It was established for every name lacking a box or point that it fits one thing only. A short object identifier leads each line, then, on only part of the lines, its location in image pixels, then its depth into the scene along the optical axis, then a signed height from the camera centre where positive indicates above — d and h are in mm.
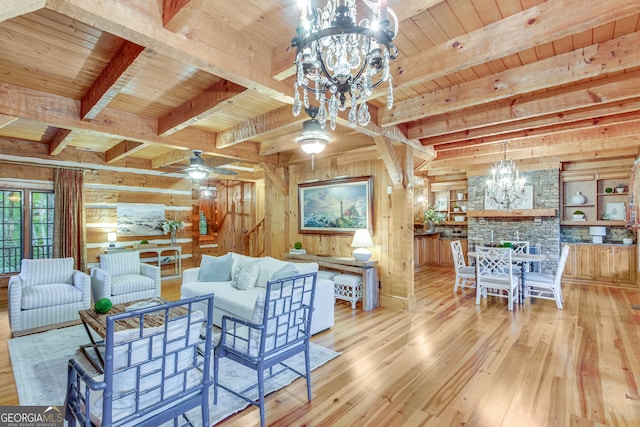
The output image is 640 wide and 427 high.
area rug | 2365 -1394
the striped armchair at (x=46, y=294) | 3662 -956
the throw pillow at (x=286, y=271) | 3426 -638
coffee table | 2654 -969
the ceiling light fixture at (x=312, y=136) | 3535 +888
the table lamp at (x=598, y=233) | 6547 -482
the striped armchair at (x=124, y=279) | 4434 -938
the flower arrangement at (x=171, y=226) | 6944 -228
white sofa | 3561 -931
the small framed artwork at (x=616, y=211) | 6539 -24
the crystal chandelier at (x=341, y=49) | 1412 +813
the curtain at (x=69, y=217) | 5629 +2
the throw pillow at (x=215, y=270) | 4340 -773
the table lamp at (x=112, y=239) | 6090 -443
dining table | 4809 -748
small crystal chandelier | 5695 +506
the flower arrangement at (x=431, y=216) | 8712 -103
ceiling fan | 4465 +677
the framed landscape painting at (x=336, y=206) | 5223 +140
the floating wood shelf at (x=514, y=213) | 6764 -43
